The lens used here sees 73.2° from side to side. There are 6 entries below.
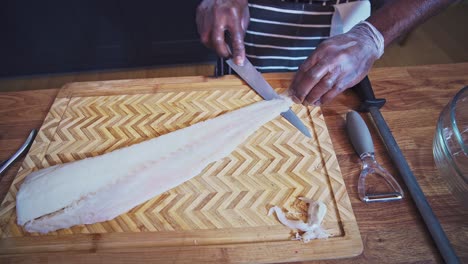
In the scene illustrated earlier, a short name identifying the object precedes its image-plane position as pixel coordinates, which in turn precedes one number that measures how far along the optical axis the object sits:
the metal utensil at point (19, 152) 0.80
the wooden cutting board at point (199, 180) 0.67
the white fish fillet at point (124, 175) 0.72
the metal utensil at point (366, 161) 0.72
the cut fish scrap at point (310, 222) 0.67
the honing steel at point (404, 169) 0.63
